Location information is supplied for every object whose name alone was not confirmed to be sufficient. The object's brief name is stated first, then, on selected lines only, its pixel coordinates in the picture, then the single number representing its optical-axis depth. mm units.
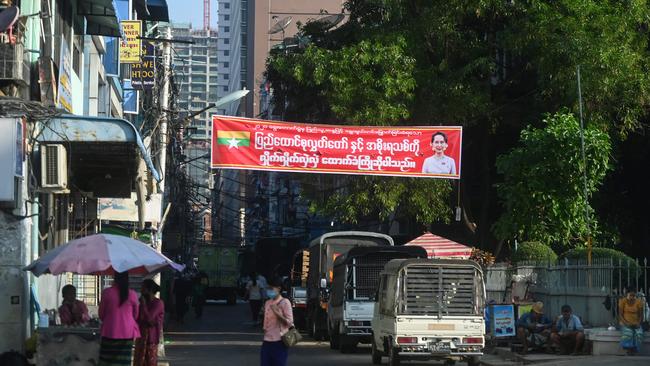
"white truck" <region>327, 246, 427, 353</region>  27750
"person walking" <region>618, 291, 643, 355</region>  22391
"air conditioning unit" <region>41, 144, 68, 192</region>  18469
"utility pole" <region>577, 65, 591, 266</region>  26544
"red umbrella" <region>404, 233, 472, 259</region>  33656
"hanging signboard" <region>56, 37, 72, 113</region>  21766
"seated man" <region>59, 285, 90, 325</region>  18266
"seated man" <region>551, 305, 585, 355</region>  23734
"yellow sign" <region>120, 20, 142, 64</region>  36281
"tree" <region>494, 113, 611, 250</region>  29694
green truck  73312
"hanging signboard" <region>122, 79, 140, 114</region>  44688
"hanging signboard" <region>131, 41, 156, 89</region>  40828
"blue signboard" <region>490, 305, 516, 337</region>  25422
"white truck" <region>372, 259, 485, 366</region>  21531
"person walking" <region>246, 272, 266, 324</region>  44031
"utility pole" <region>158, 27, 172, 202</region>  30428
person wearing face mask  15383
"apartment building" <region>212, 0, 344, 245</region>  96812
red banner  28344
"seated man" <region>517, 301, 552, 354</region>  24969
